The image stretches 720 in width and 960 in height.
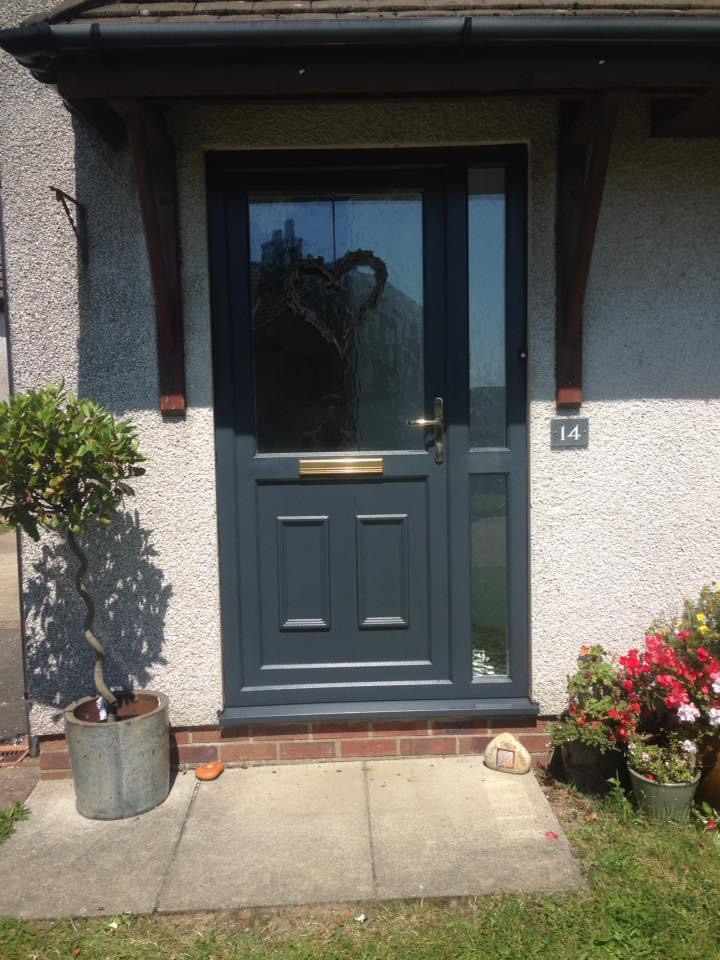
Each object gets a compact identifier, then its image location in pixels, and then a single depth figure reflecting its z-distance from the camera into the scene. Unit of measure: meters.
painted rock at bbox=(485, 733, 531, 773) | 3.51
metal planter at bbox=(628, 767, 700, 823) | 3.08
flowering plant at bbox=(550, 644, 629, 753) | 3.26
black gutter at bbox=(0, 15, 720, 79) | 2.64
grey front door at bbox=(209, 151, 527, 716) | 3.60
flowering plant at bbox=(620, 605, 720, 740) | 3.11
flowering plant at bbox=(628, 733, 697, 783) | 3.09
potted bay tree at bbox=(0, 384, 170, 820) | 2.94
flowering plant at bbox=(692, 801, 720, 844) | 3.09
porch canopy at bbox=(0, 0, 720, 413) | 2.66
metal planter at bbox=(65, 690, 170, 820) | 3.19
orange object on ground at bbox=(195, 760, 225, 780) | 3.51
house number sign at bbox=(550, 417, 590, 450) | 3.55
